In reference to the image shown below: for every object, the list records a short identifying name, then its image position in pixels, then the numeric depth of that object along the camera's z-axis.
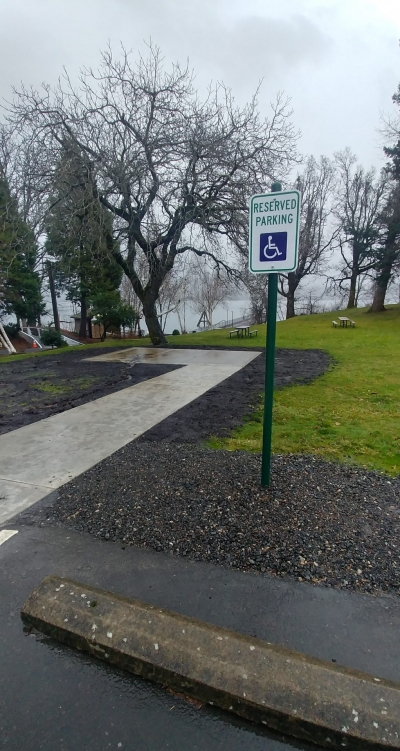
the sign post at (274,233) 2.60
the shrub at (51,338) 21.89
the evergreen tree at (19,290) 17.50
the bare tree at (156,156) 10.91
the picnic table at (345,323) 22.90
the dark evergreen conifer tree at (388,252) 23.47
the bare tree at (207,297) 40.66
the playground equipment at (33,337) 23.92
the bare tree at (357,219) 29.93
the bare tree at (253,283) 13.95
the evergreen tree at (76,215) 10.66
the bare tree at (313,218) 32.59
